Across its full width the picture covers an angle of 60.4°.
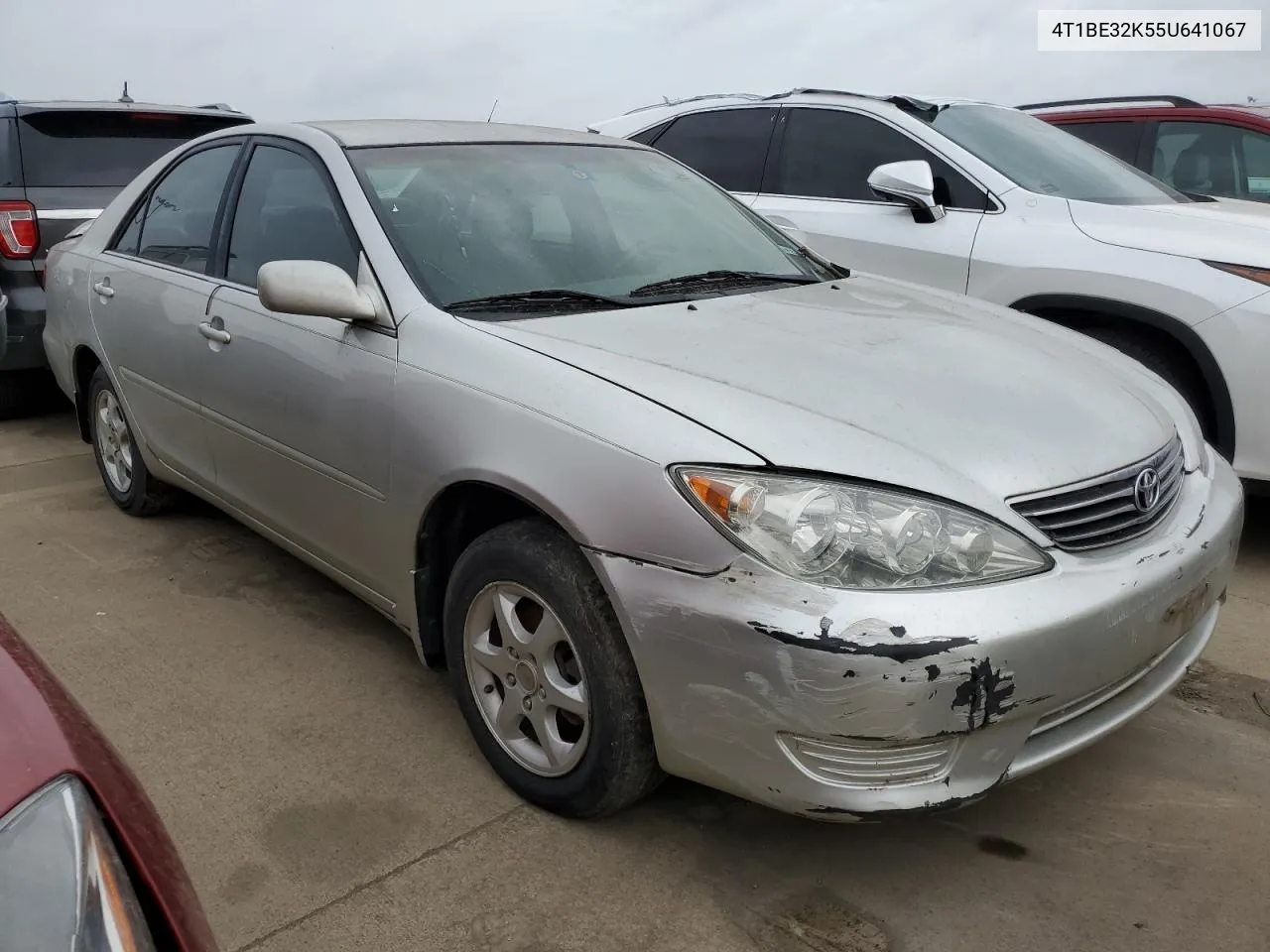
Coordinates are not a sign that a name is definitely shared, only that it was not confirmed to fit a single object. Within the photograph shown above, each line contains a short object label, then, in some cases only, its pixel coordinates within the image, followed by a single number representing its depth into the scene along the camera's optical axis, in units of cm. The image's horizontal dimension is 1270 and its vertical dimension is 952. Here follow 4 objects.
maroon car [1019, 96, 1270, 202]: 609
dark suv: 546
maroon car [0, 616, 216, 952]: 103
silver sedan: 195
